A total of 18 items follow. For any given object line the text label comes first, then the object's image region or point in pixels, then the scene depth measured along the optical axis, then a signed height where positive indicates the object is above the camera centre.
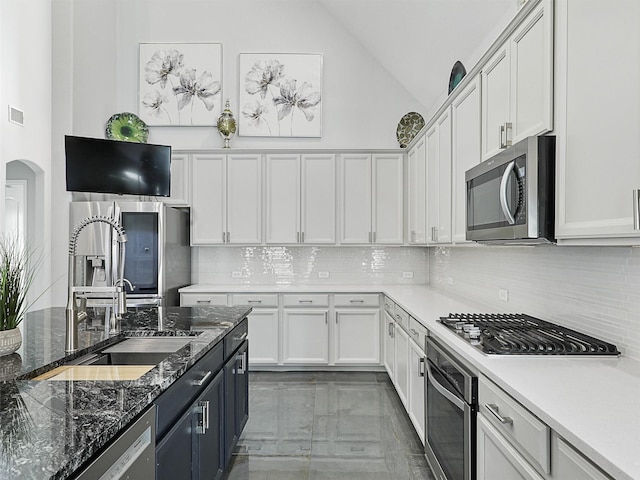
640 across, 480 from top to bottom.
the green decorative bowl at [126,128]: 5.02 +1.22
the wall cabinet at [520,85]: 1.76 +0.71
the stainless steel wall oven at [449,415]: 1.76 -0.80
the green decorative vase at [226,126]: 4.96 +1.24
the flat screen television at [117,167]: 4.33 +0.70
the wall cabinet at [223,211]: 4.82 +0.28
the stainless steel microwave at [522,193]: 1.72 +0.19
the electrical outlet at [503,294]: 2.96 -0.38
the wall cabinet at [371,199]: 4.84 +0.43
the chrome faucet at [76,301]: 1.80 -0.29
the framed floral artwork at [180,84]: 5.13 +1.77
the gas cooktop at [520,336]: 1.74 -0.44
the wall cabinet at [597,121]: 1.28 +0.38
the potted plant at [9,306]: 1.60 -0.26
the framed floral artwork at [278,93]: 5.14 +1.67
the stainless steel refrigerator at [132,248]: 4.16 -0.11
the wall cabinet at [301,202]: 4.83 +0.38
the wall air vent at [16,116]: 4.03 +1.11
